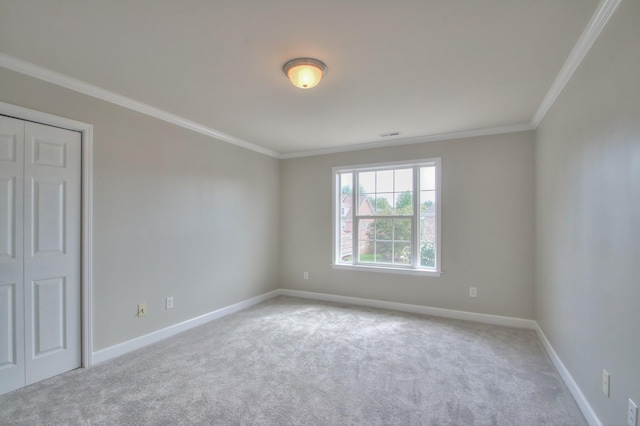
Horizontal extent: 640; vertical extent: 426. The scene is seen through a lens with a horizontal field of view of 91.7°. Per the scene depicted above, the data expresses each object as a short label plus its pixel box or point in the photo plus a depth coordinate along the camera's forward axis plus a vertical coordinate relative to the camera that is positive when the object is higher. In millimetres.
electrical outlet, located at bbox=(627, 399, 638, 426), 1449 -958
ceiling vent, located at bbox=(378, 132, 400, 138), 4074 +1039
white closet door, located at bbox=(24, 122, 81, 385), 2418 -325
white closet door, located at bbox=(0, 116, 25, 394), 2277 -341
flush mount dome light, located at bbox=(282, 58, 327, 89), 2191 +1022
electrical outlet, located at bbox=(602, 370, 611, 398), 1735 -964
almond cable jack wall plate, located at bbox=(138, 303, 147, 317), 3119 -992
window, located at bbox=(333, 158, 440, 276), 4297 -63
